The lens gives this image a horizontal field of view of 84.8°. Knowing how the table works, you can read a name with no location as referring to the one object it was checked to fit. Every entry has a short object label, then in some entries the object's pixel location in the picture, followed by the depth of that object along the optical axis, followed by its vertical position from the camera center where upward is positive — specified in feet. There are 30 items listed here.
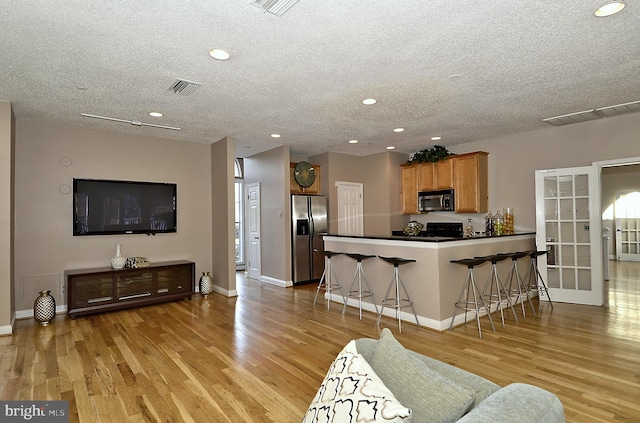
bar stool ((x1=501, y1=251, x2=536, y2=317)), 15.17 -3.43
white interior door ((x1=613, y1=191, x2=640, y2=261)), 30.45 -1.22
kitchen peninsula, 13.23 -2.30
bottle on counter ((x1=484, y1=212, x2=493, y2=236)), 19.51 -0.62
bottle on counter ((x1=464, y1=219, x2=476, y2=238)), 19.81 -0.96
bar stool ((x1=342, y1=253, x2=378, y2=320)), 14.96 -3.21
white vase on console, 16.60 -2.08
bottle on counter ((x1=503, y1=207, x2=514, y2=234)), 18.95 -0.45
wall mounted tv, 16.58 +0.55
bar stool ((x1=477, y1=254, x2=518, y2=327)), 14.52 -3.44
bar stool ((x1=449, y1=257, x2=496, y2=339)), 12.86 -3.36
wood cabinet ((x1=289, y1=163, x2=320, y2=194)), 22.99 +2.02
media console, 15.21 -3.23
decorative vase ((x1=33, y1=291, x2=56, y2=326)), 14.34 -3.69
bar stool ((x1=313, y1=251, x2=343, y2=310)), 17.22 -3.29
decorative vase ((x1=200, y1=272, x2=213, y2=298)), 19.04 -3.70
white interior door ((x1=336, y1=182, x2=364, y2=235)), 24.44 +0.42
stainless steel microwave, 21.31 +0.83
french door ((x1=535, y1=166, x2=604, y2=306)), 16.35 -1.00
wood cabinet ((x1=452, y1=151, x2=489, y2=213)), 20.04 +1.84
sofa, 3.37 -1.91
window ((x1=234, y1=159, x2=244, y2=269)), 27.27 +0.12
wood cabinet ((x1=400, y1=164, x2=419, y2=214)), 23.62 +1.74
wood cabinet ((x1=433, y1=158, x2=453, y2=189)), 21.31 +2.49
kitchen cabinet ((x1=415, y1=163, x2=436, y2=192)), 22.44 +2.43
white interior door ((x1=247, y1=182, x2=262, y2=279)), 23.81 -1.00
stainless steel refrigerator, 21.86 -1.21
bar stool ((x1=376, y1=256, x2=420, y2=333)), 13.35 -3.16
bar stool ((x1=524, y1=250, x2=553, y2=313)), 16.84 -3.38
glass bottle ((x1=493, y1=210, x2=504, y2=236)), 18.87 -0.66
